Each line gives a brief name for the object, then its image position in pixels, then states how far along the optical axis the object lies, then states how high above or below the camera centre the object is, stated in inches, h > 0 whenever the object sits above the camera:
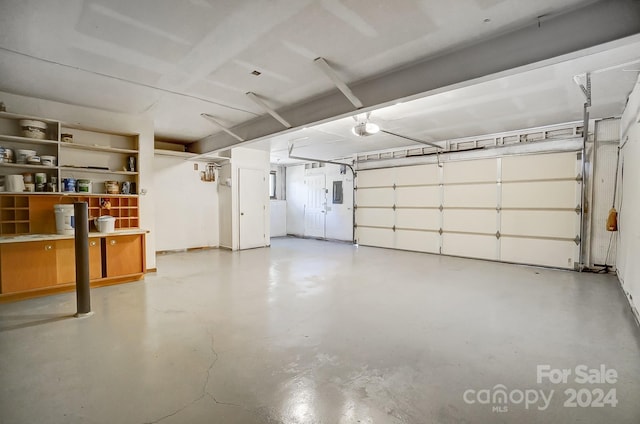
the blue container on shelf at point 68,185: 162.4 +9.9
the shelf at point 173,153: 253.4 +45.1
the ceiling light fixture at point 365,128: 184.2 +49.0
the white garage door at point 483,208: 214.7 -4.7
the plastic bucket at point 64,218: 152.3 -8.6
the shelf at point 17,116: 142.9 +44.5
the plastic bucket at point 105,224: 164.1 -12.7
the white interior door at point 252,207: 301.4 -4.8
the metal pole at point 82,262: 123.8 -26.3
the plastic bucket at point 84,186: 167.8 +9.7
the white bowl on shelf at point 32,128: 149.9 +39.9
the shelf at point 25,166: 144.5 +19.0
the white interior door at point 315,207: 389.7 -5.9
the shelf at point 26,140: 143.7 +33.2
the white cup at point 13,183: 144.3 +9.8
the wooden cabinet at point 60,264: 136.9 -33.2
